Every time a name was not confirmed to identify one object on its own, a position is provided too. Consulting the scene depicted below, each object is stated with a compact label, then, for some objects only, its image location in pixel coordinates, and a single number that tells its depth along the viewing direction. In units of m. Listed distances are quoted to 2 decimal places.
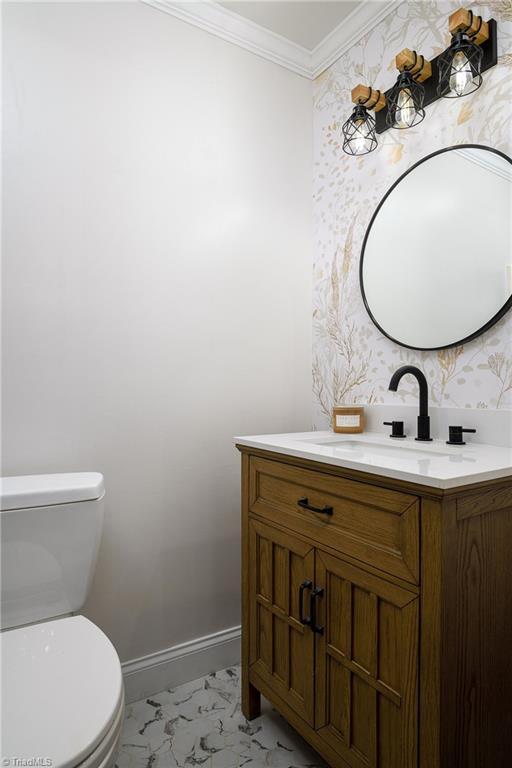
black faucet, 1.39
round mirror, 1.30
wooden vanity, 0.88
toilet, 0.81
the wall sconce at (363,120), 1.62
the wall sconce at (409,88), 1.42
